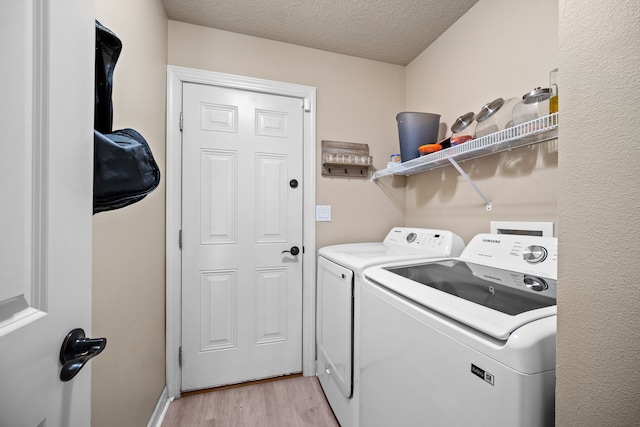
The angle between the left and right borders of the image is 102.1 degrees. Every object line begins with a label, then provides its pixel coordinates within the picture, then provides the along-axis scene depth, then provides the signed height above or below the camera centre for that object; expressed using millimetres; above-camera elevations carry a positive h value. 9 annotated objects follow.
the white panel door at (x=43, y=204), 365 +12
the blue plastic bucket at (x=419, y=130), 1790 +583
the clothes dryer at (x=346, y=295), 1344 -490
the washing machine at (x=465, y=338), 576 -345
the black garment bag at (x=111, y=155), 588 +131
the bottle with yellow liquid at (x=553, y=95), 1004 +473
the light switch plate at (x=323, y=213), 2055 -3
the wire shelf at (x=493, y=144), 1008 +346
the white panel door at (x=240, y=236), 1832 -175
